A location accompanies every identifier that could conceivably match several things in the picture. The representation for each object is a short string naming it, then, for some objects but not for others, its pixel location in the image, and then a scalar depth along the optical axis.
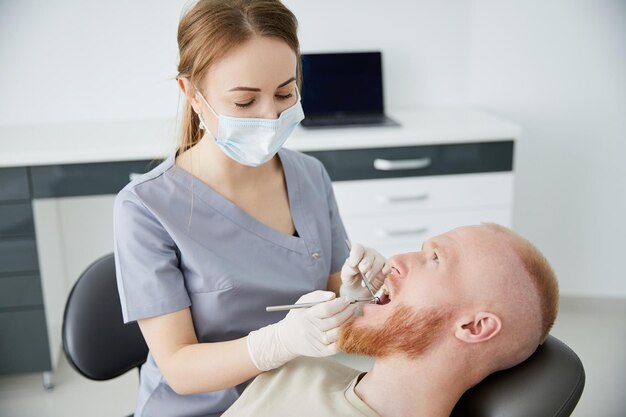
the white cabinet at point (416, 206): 2.37
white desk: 2.19
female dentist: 1.14
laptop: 2.59
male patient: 1.07
